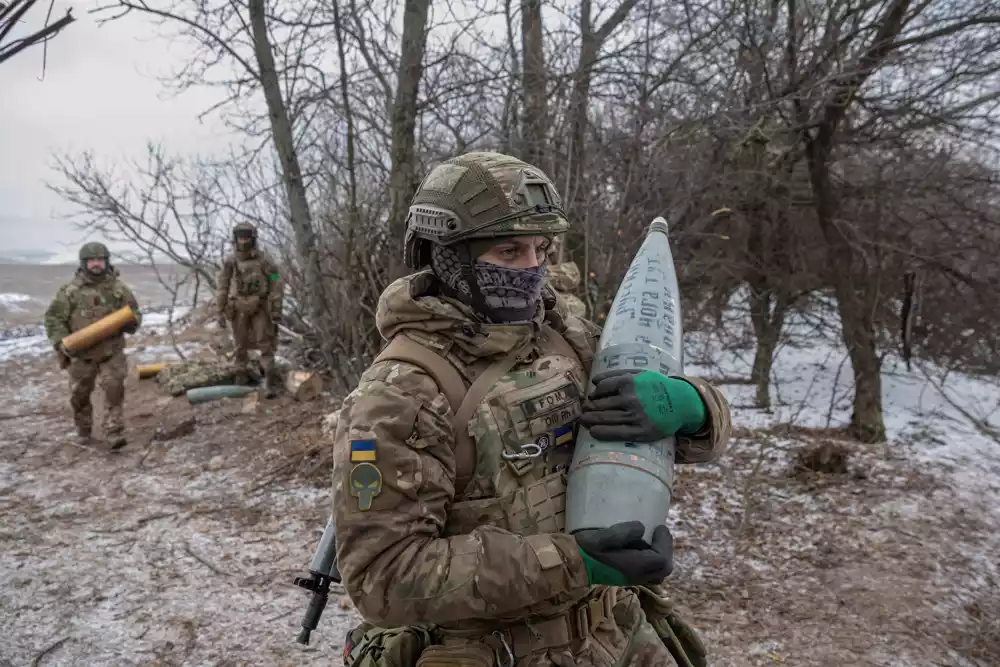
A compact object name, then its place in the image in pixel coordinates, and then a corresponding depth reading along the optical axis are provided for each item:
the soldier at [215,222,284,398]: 8.41
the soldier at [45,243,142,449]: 6.72
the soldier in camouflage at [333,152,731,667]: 1.44
